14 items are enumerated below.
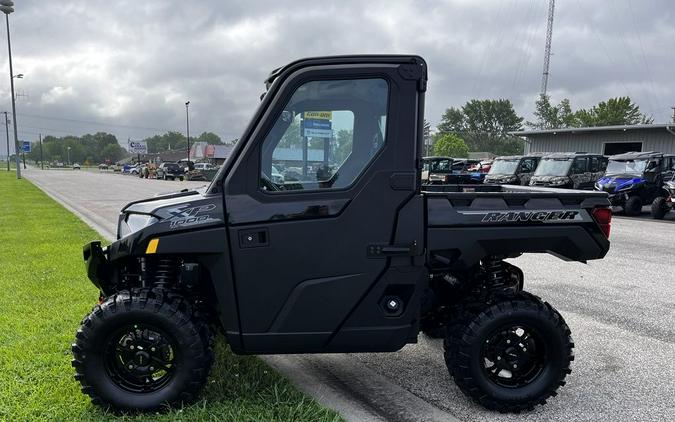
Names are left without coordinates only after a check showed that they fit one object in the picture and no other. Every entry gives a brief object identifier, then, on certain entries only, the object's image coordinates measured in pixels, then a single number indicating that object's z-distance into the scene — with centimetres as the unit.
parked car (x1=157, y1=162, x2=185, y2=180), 4372
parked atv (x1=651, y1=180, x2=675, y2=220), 1522
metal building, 3066
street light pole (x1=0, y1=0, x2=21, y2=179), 2557
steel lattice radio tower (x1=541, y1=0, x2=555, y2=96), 6228
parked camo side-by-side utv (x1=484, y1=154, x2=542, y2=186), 2267
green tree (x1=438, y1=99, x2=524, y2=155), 12888
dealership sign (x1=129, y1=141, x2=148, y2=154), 9069
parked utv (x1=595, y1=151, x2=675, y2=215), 1658
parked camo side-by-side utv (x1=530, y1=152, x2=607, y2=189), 1964
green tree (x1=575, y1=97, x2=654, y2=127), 8094
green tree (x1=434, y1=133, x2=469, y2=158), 9150
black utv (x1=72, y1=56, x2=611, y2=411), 304
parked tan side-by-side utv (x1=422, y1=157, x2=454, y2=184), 2634
